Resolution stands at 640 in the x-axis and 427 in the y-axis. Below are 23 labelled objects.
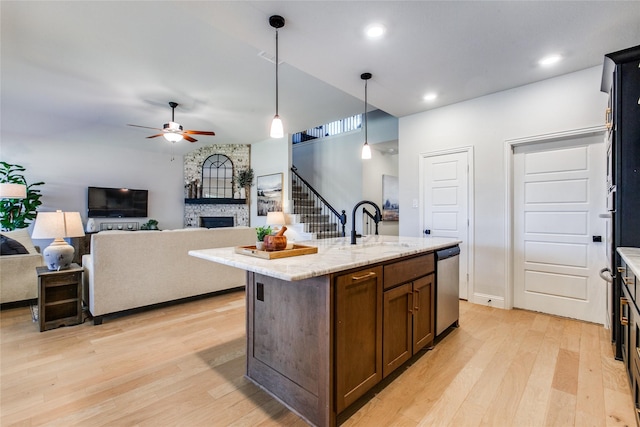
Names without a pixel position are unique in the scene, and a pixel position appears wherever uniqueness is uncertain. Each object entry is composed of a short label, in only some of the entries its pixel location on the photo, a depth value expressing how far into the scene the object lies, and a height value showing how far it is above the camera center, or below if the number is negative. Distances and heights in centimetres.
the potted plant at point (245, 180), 773 +86
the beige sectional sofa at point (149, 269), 311 -67
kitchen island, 157 -67
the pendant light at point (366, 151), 350 +74
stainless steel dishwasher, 260 -70
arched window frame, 802 +99
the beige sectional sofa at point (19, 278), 349 -80
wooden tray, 182 -26
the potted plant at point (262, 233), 205 -14
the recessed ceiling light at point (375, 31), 244 +155
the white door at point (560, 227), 310 -15
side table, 292 -88
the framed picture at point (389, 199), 718 +34
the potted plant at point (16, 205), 536 +13
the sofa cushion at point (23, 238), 453 -41
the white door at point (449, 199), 393 +19
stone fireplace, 791 +23
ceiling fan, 457 +127
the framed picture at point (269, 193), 707 +49
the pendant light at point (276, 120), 233 +76
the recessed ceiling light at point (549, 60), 286 +152
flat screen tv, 662 +22
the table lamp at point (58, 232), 294 -21
